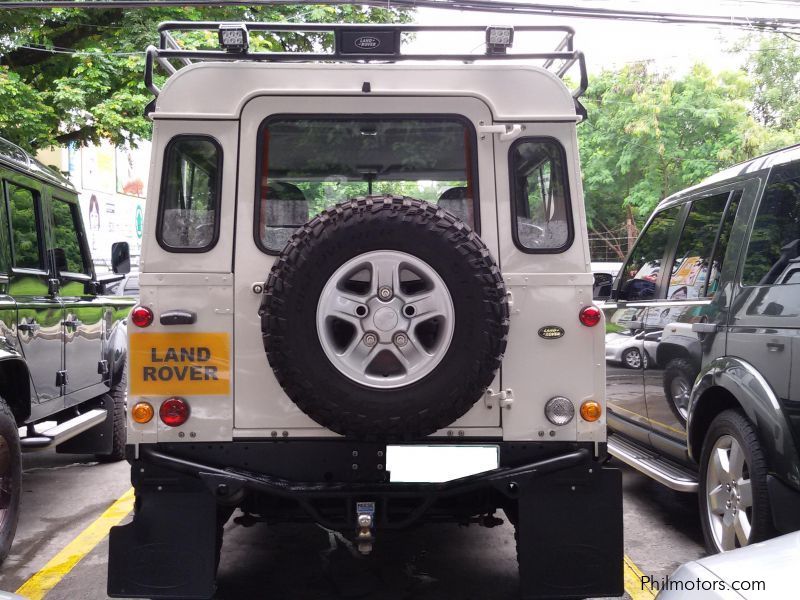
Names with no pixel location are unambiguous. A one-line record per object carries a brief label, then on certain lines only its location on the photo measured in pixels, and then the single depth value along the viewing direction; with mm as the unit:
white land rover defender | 3344
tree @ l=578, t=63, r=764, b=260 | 20578
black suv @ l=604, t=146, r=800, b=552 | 3883
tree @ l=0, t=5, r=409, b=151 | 10453
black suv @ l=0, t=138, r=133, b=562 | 5156
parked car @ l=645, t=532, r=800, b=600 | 2299
